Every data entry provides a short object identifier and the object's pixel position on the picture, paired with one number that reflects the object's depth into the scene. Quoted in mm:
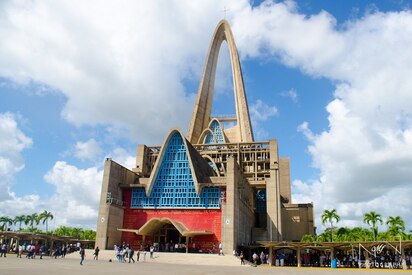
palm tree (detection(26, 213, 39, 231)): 88188
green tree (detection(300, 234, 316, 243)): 54547
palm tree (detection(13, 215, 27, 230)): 88875
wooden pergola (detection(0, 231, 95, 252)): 39156
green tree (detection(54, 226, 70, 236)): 87375
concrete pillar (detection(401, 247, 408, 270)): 31016
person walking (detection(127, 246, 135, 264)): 30403
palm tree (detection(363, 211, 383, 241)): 58625
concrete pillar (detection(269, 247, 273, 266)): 35497
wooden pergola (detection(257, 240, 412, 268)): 30575
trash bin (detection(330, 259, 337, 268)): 33250
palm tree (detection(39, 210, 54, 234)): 86775
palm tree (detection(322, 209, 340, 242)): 62775
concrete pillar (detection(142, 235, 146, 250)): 42906
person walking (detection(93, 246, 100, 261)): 33619
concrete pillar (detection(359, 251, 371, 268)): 32375
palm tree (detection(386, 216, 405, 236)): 58250
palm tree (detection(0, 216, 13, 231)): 90912
